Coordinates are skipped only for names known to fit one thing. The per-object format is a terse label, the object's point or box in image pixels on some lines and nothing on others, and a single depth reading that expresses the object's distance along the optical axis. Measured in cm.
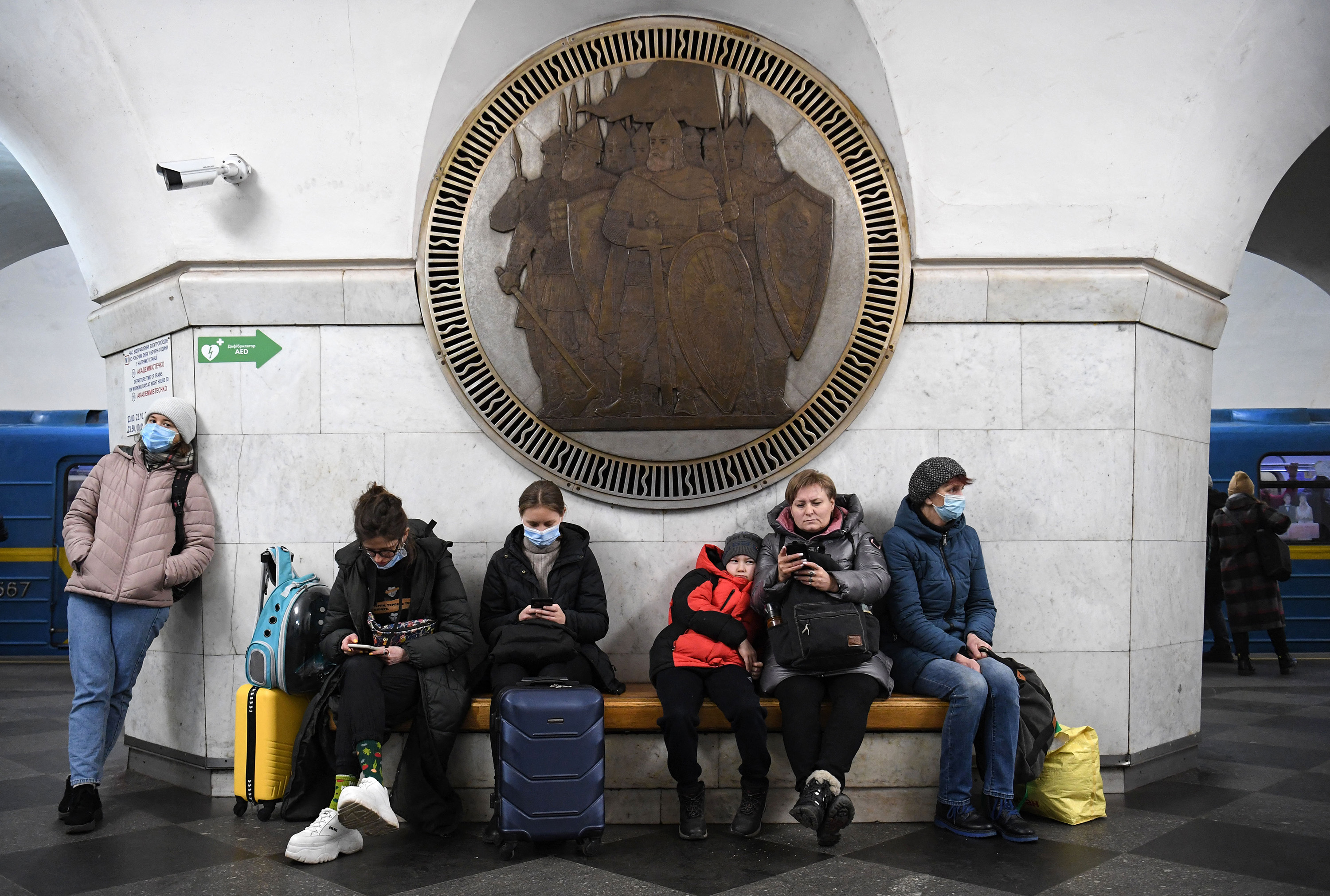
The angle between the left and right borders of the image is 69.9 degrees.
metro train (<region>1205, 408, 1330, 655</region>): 895
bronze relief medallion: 452
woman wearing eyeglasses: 362
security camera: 442
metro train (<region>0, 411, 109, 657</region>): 894
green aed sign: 465
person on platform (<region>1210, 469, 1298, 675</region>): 796
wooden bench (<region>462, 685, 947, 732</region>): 392
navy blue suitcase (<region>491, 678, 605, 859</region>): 349
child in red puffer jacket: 373
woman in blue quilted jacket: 379
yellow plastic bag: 391
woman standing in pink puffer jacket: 410
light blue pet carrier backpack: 400
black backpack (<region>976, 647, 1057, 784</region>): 386
